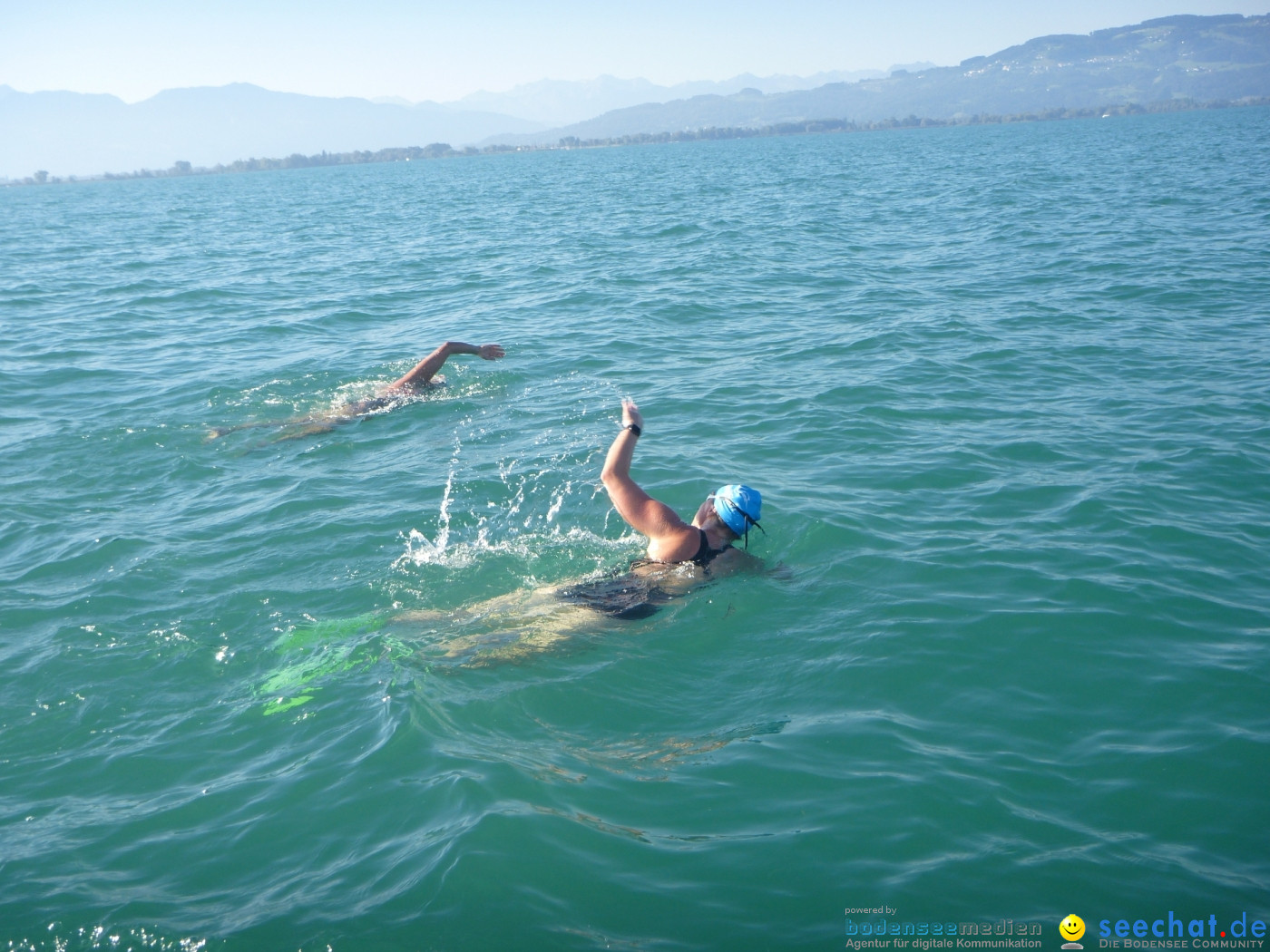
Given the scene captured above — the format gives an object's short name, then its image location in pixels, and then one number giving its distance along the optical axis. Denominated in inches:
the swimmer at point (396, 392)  469.4
